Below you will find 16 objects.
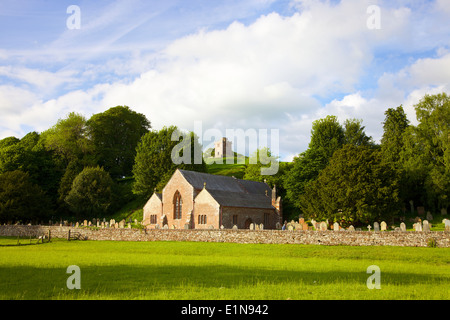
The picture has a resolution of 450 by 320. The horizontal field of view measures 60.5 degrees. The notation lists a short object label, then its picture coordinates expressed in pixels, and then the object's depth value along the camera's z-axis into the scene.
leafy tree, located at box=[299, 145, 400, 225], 43.09
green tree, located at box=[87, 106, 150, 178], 91.38
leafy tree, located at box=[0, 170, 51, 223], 62.88
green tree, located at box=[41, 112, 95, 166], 86.12
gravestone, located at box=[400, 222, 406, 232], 30.67
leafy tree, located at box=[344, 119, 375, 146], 69.19
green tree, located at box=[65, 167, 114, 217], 71.06
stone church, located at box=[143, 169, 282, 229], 53.71
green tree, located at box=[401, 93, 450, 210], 53.03
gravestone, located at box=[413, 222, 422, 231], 30.51
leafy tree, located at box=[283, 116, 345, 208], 63.12
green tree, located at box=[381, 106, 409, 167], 62.00
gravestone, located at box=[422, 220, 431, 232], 30.33
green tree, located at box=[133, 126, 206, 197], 75.50
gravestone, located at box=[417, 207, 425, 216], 56.91
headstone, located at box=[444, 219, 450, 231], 29.16
